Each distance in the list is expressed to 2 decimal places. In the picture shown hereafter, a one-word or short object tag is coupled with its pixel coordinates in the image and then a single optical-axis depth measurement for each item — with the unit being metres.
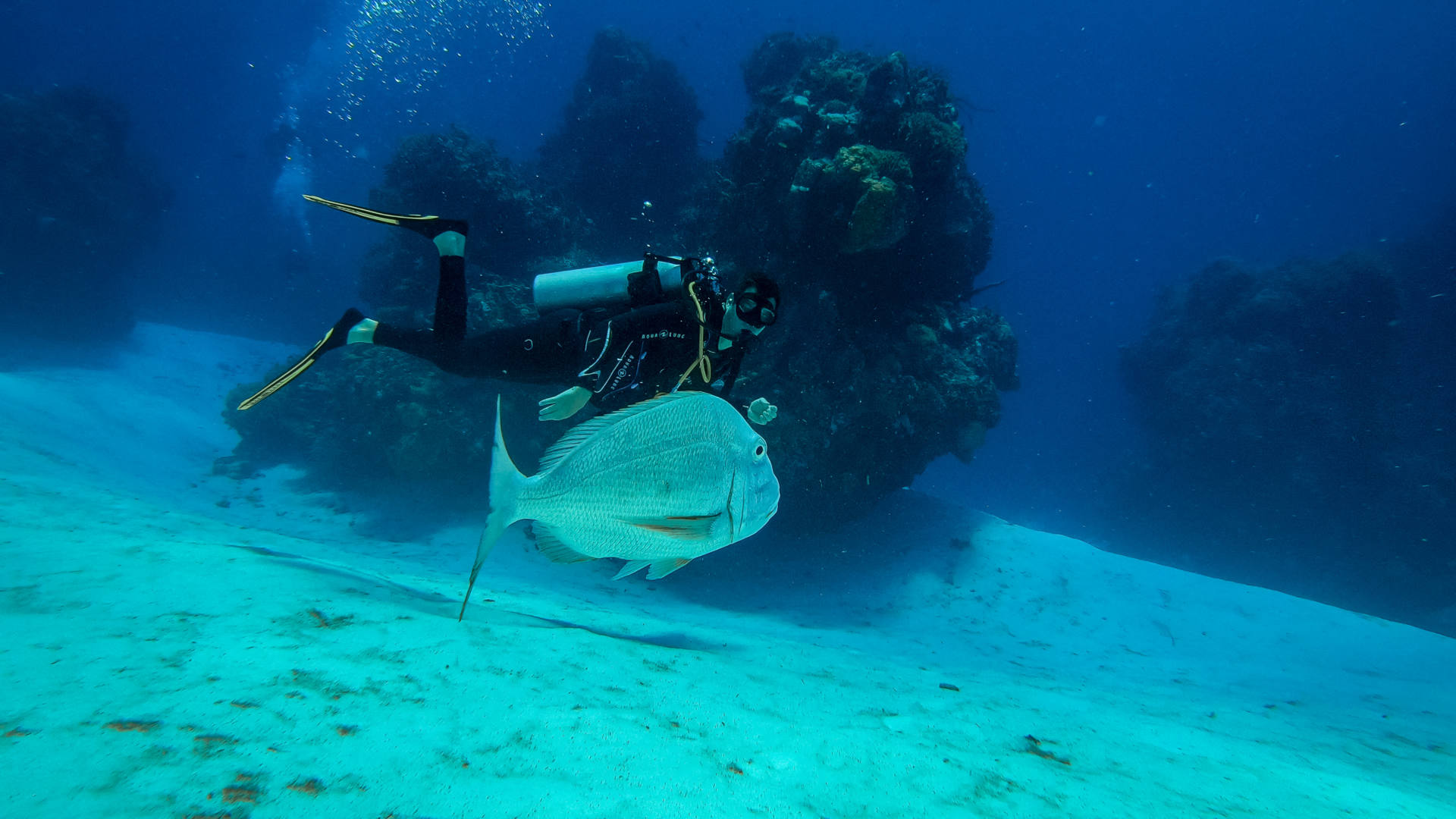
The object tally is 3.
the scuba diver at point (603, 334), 3.38
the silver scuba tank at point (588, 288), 3.99
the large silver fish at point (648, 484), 1.84
